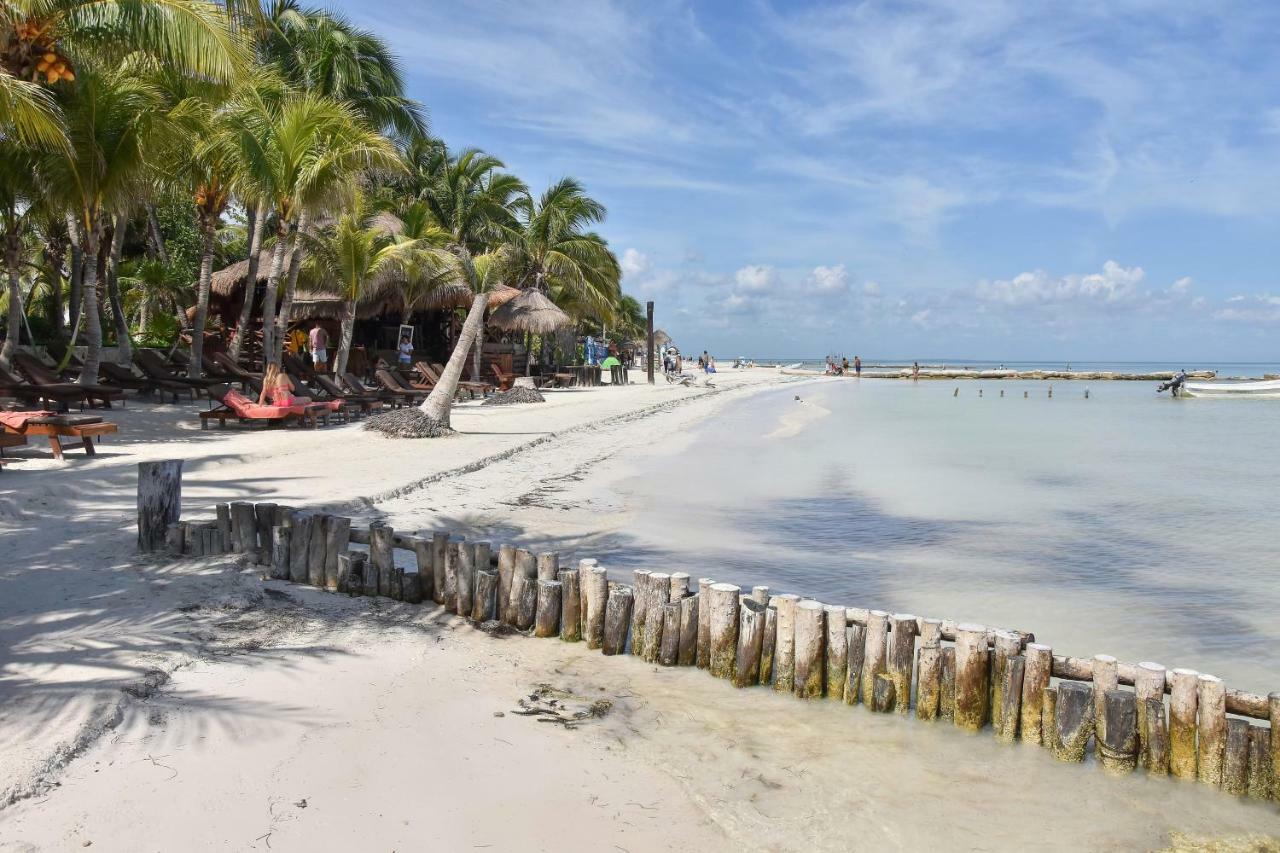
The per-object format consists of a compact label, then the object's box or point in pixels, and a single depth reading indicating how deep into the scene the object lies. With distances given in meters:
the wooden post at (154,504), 6.20
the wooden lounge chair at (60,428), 9.03
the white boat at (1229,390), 48.09
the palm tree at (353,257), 18.97
